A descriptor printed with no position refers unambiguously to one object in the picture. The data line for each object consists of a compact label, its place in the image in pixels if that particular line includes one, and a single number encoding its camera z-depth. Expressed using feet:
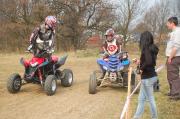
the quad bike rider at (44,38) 23.34
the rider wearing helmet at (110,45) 24.81
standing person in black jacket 15.93
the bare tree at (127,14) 75.22
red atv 21.93
